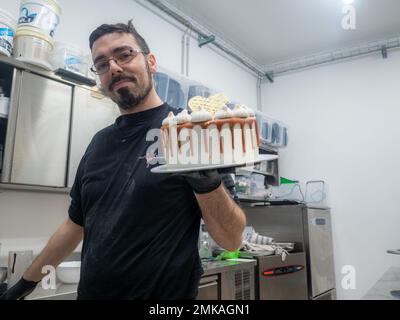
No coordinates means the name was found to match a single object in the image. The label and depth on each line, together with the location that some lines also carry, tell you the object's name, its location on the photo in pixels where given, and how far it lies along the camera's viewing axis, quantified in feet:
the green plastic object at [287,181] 11.74
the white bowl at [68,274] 5.20
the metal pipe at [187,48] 9.82
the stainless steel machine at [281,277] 7.98
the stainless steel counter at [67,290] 4.53
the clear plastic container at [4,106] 5.06
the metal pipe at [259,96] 13.21
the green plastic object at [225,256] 8.05
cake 2.51
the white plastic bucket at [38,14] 5.29
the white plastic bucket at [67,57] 5.68
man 2.73
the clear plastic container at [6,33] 4.94
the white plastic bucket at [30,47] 5.21
